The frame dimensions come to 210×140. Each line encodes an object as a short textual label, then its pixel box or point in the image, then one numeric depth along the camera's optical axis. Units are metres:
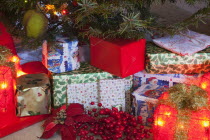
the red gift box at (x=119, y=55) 1.28
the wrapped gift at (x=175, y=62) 1.32
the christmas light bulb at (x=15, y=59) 1.37
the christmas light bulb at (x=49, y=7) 1.32
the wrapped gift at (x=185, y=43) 1.32
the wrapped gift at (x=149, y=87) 1.31
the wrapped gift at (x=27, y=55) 1.58
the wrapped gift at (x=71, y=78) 1.34
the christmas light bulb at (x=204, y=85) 1.29
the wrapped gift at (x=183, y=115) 1.17
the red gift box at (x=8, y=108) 1.30
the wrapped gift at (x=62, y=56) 1.32
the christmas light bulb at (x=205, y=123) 1.16
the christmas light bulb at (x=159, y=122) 1.20
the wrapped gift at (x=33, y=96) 1.31
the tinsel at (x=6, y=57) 1.30
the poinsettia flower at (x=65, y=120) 1.29
